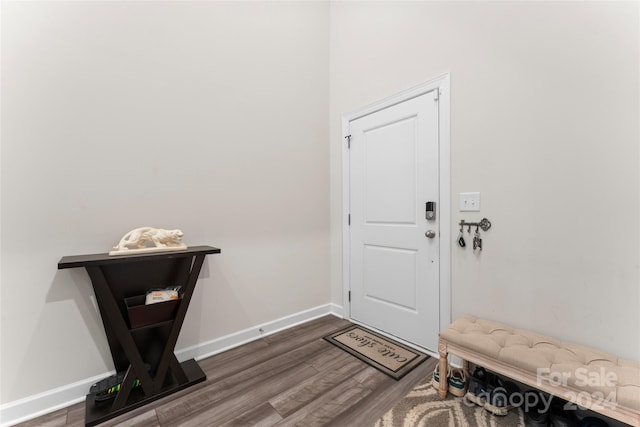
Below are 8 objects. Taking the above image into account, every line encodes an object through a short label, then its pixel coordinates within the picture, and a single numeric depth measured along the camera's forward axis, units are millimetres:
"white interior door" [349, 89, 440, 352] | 2088
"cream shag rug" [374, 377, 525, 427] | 1405
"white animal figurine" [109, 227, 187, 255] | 1626
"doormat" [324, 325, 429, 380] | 1924
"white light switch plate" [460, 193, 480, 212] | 1825
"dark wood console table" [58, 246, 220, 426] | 1475
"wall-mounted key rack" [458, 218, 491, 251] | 1789
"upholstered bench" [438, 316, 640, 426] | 1080
